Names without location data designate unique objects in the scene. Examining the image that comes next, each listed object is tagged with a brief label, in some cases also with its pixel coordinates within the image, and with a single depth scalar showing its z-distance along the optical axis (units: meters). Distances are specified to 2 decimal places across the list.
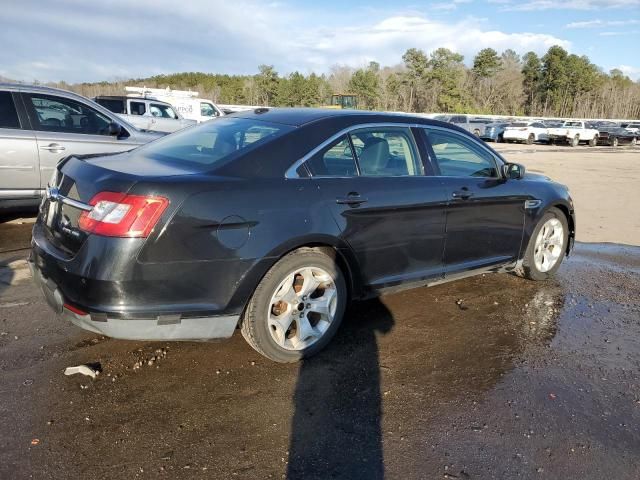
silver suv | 6.54
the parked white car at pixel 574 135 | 36.75
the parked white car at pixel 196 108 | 27.11
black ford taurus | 2.98
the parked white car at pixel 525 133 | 36.03
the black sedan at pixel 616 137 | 39.07
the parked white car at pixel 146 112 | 16.77
